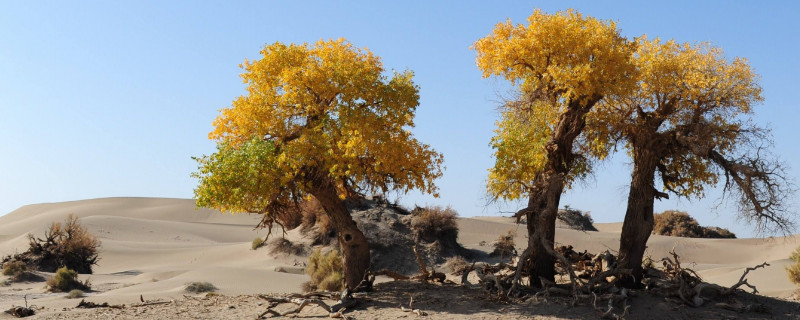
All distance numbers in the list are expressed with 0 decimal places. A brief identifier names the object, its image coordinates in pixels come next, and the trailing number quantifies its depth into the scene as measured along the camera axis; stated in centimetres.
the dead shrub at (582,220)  4473
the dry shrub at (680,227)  4775
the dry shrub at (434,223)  2806
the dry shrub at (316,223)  2861
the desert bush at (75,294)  2145
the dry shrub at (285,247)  2931
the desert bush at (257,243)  3238
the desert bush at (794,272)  2208
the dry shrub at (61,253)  3038
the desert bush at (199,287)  2272
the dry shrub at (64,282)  2405
